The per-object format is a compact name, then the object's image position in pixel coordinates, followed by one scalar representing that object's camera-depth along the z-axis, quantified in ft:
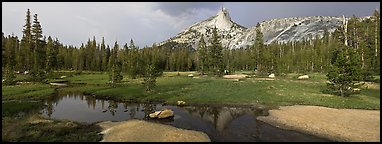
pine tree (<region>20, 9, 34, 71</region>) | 235.09
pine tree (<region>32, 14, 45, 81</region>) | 230.89
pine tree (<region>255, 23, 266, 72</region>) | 289.12
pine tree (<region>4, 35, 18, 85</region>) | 175.01
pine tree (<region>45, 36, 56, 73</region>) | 234.95
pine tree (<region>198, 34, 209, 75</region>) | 326.42
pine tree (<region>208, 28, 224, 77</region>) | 292.16
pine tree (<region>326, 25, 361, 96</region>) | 119.65
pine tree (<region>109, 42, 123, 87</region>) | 174.07
